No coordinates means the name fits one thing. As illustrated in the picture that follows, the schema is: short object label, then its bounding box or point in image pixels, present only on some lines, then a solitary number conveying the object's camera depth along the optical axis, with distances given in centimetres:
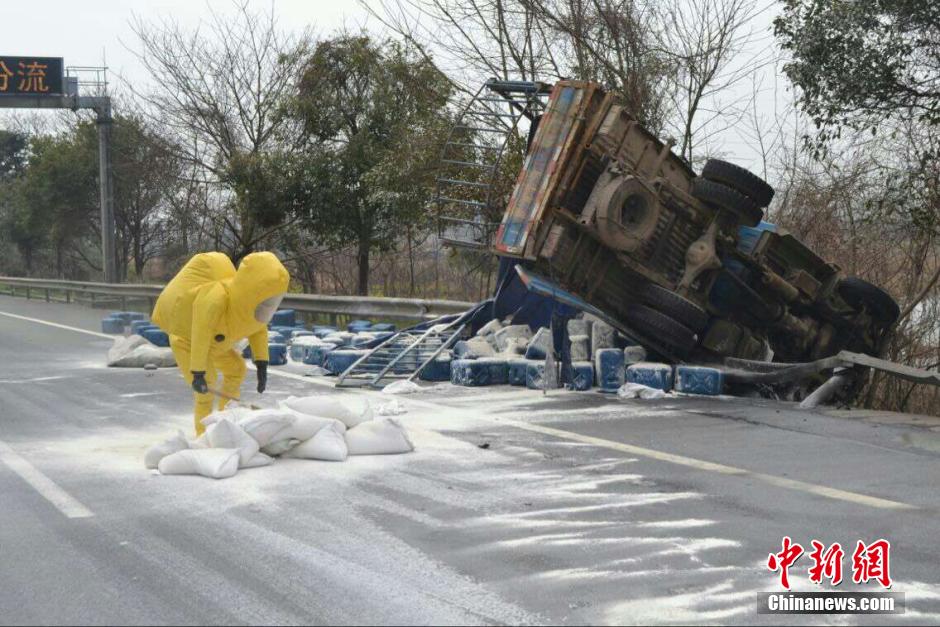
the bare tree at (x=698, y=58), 1587
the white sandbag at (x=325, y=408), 799
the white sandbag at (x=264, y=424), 752
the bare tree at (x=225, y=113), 2792
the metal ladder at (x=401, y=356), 1207
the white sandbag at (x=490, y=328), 1325
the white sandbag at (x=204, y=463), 716
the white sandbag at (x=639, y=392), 1074
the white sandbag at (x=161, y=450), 753
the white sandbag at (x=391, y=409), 989
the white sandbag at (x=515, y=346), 1240
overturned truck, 1090
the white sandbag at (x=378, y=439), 792
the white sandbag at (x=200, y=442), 750
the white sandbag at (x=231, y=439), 740
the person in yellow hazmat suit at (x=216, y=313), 815
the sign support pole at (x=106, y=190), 2880
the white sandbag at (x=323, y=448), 768
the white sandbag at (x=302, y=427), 764
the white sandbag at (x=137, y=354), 1395
